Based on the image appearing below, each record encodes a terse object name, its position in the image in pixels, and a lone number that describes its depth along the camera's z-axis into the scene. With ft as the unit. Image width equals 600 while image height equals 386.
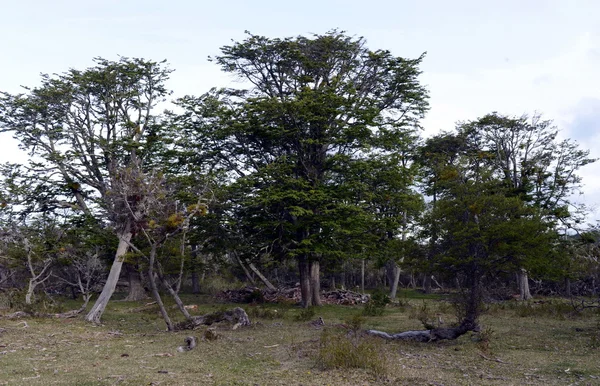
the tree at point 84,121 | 87.30
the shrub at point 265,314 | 59.16
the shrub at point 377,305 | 64.00
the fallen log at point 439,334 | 40.42
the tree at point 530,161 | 104.63
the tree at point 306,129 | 69.97
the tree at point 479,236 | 38.73
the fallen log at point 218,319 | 48.19
